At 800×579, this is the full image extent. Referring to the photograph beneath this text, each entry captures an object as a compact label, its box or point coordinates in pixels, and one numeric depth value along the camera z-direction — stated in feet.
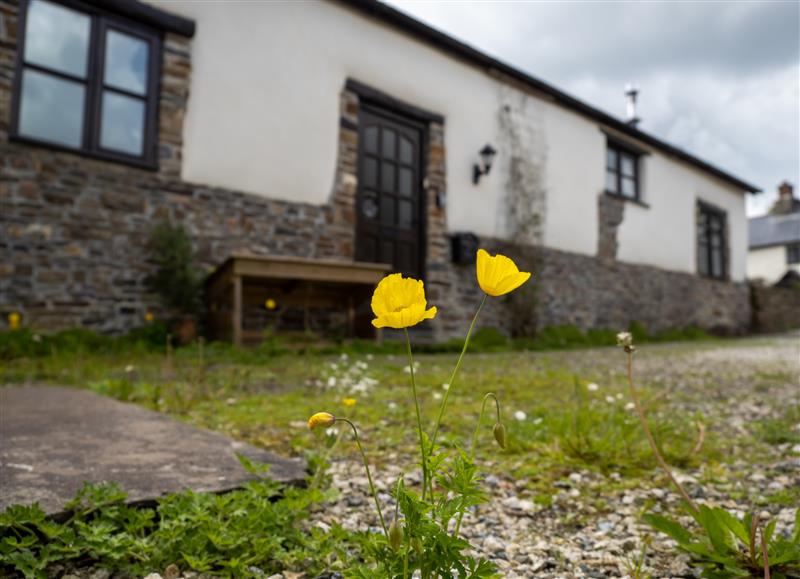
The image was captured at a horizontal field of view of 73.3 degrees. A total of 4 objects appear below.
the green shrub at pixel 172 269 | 16.65
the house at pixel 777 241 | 94.02
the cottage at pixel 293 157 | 15.64
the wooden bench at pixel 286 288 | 15.90
